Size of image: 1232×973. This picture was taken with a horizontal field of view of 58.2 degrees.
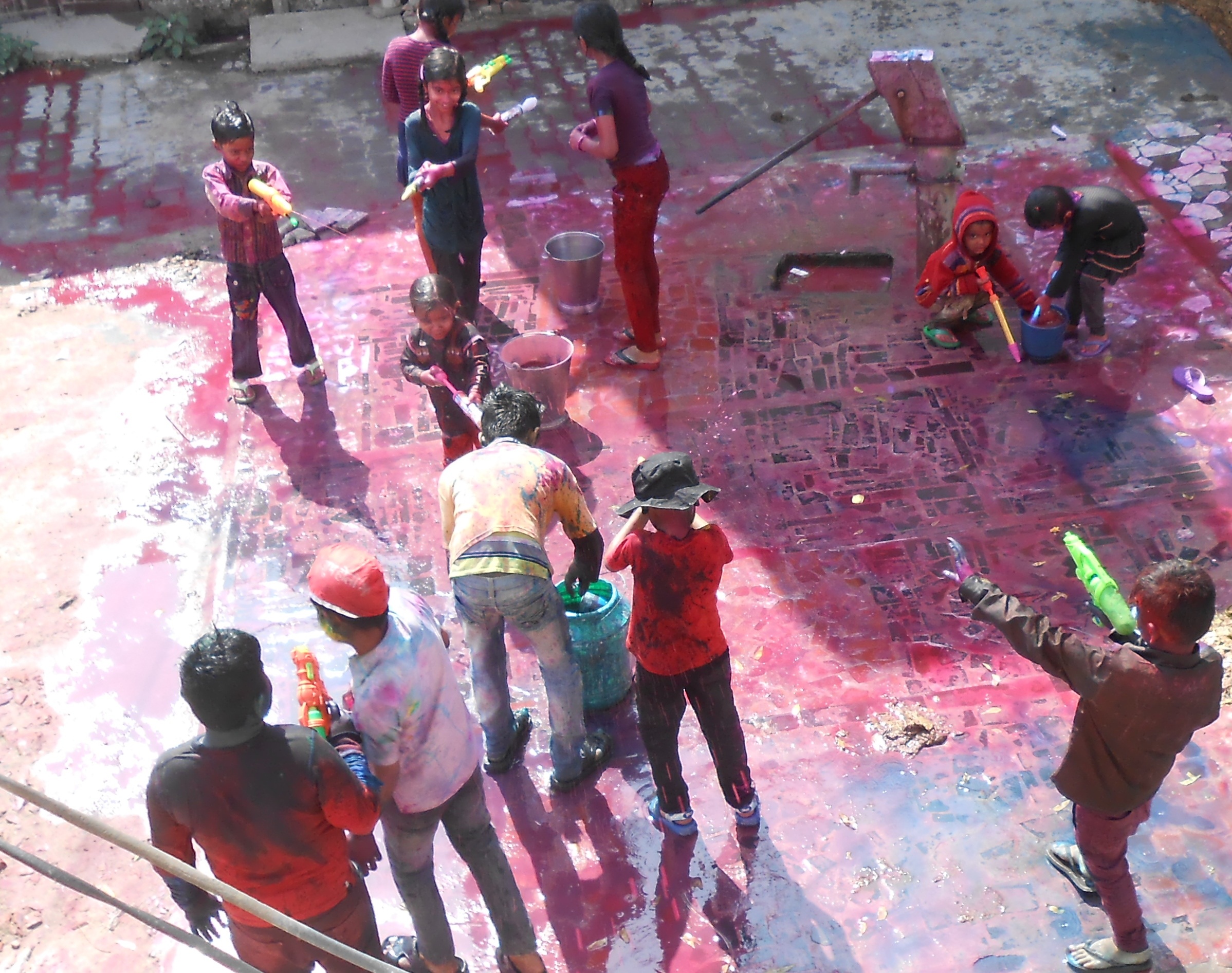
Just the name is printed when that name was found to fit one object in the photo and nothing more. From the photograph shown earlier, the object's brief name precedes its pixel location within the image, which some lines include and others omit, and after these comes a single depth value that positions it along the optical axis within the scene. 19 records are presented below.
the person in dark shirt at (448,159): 6.08
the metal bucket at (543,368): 6.15
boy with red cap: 3.13
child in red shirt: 3.66
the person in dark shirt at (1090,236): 6.23
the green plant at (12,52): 10.45
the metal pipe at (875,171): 6.75
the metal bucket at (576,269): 7.21
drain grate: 7.42
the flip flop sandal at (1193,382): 6.26
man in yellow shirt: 3.87
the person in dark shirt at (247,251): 5.95
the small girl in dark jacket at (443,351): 5.23
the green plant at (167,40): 10.66
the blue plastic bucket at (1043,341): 6.50
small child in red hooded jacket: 6.46
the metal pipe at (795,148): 7.02
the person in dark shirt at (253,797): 2.85
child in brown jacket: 3.18
